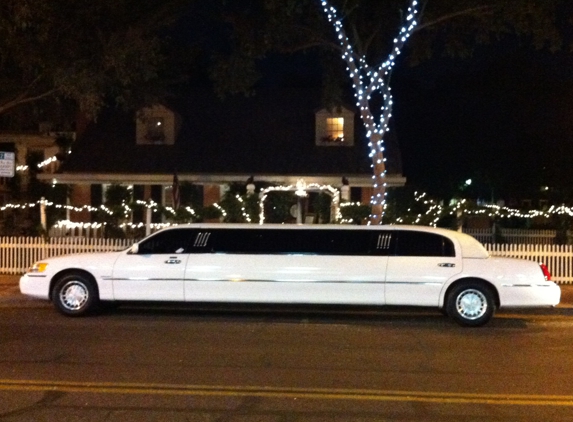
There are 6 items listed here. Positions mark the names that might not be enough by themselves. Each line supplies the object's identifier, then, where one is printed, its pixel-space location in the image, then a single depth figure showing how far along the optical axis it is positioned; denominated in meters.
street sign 15.78
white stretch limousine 12.91
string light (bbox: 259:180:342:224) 23.83
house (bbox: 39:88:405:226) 27.34
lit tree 20.34
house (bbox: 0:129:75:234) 27.36
